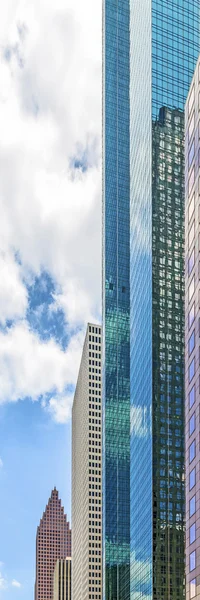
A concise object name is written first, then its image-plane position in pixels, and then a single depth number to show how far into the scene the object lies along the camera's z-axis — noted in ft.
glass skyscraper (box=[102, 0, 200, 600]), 462.60
